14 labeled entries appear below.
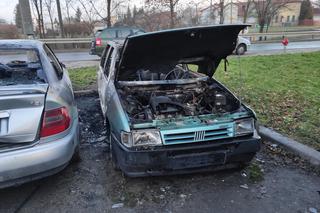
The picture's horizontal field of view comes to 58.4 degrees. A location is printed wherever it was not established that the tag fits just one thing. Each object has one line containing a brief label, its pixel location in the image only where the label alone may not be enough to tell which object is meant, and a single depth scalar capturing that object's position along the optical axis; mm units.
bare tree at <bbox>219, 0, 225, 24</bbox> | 25234
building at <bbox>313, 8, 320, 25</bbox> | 68131
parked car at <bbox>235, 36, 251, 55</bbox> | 16172
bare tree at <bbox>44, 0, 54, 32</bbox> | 26305
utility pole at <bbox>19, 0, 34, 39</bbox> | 8504
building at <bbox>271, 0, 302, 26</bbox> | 64625
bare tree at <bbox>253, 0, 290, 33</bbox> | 34219
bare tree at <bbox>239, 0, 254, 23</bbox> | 33562
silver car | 2596
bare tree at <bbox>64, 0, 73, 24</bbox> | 25628
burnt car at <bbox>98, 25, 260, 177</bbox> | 2939
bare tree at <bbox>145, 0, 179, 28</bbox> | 19631
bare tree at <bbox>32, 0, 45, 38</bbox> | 25469
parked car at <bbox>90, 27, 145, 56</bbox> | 14680
